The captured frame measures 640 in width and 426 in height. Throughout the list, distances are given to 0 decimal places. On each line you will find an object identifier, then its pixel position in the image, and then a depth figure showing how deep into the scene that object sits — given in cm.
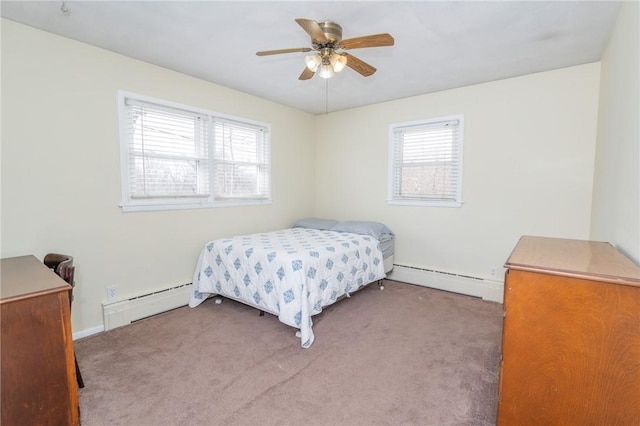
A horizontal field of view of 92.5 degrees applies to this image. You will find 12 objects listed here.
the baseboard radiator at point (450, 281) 343
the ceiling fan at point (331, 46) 196
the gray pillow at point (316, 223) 421
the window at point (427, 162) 371
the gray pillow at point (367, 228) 384
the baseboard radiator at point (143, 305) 272
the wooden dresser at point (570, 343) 111
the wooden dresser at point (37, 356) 128
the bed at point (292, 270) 254
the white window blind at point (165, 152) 292
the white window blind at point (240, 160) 365
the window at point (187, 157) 290
